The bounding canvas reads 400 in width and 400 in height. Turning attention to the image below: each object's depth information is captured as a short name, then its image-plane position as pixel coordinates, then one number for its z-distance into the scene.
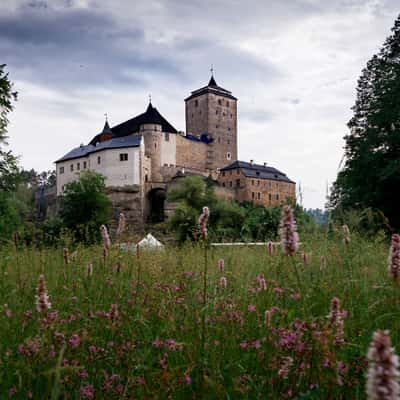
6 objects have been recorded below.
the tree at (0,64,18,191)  20.53
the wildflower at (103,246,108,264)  3.66
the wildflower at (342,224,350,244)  3.68
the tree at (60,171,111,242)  42.69
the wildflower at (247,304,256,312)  2.96
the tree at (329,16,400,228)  21.73
